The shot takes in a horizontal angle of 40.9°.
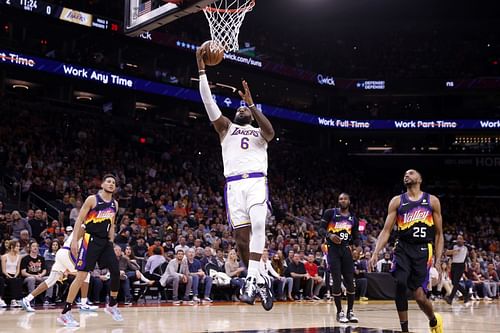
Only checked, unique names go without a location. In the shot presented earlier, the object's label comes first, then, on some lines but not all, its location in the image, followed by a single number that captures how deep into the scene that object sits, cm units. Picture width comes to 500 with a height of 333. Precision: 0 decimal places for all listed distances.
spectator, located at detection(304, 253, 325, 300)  1776
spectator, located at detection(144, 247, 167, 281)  1517
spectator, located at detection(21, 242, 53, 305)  1290
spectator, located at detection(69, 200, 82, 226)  1694
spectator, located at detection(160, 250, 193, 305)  1496
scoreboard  2305
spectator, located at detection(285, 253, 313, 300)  1742
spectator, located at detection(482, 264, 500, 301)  2133
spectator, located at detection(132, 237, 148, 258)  1604
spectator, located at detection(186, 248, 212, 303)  1538
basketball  713
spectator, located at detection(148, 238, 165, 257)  1561
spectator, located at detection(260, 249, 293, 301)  1672
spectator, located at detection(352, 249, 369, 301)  1855
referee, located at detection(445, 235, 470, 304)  1702
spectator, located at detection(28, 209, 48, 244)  1553
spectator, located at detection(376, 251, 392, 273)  2028
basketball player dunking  698
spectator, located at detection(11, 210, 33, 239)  1496
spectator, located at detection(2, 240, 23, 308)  1268
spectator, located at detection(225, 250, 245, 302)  1598
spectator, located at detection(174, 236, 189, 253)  1641
